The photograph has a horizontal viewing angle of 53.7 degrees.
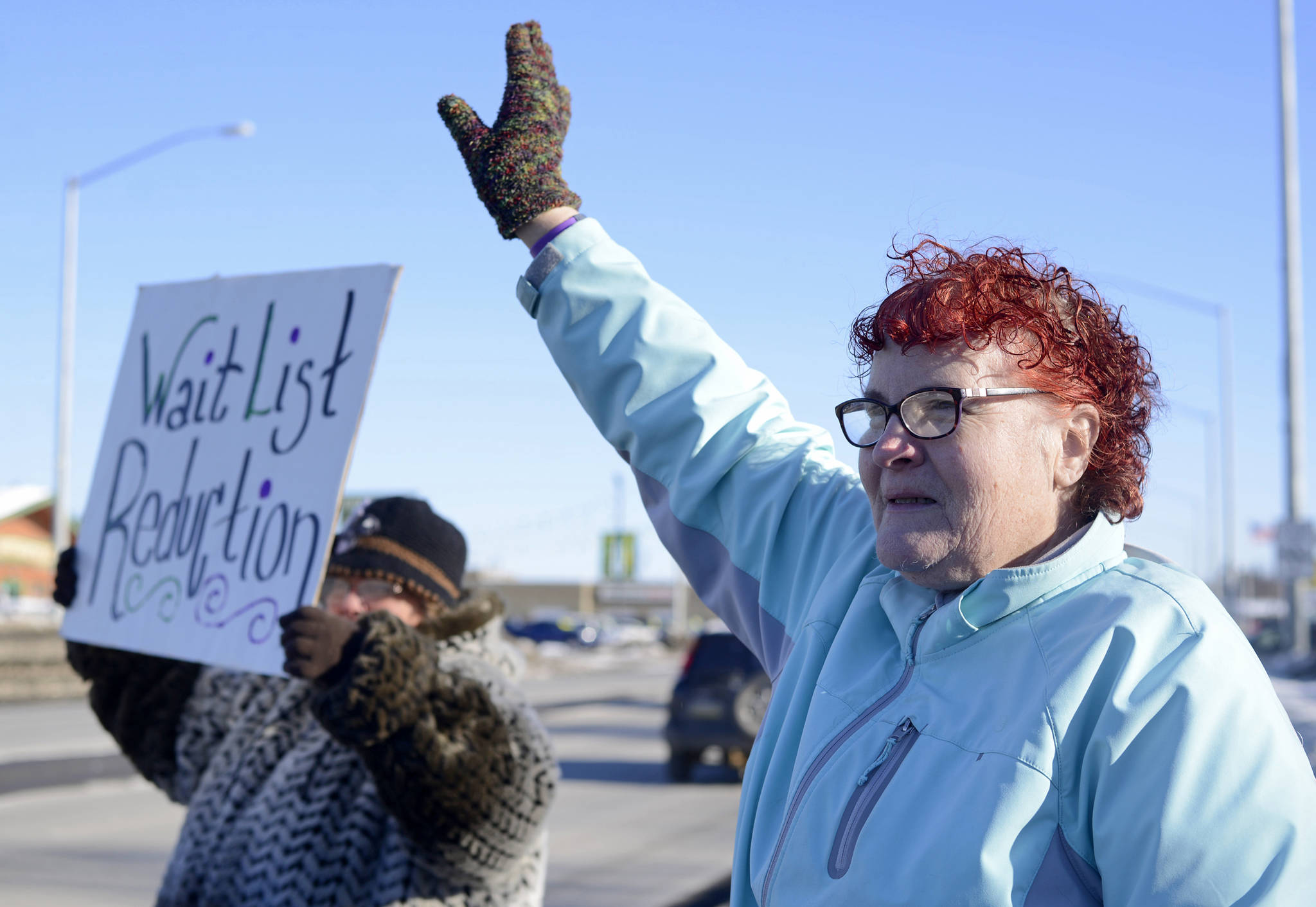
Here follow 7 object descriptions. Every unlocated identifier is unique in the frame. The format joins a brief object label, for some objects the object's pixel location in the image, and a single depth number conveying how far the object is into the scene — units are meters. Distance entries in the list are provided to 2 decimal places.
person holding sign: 2.46
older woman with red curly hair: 1.40
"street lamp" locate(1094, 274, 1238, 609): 28.55
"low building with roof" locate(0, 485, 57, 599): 51.12
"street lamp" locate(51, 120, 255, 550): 20.83
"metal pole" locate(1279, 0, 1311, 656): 16.02
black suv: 12.73
